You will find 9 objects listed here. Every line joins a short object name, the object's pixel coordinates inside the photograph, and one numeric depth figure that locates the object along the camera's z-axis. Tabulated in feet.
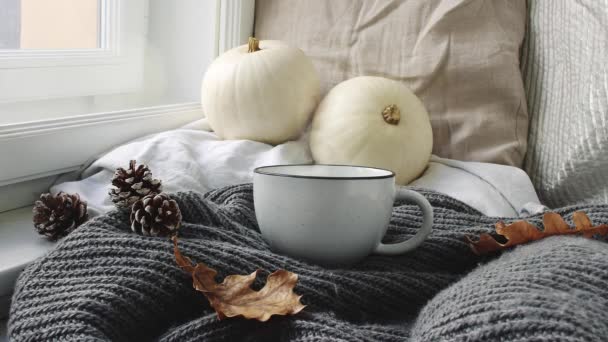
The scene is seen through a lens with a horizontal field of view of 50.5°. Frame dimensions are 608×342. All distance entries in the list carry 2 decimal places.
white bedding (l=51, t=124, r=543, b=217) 2.84
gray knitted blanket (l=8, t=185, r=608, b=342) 1.43
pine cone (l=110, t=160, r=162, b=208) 2.20
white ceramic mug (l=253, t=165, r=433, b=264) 1.88
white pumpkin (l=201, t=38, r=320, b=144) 3.17
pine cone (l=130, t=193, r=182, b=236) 1.96
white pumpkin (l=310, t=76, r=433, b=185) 3.01
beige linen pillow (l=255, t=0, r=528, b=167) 3.28
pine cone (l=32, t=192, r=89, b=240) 2.35
